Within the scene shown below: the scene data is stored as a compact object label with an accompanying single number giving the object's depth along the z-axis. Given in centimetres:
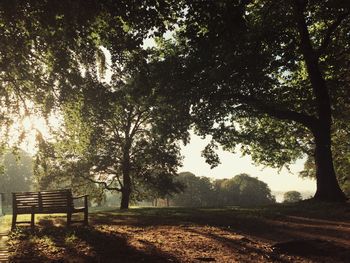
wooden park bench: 1200
